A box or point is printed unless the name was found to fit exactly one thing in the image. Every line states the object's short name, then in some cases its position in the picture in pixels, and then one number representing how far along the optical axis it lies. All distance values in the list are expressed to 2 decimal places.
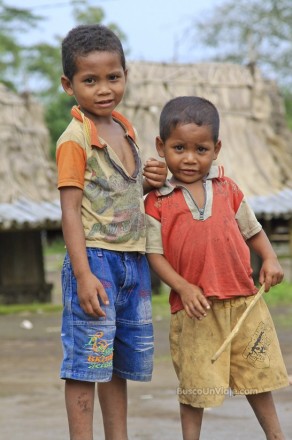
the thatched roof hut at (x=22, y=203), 13.46
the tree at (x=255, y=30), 37.56
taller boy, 3.76
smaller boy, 3.92
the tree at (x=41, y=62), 31.69
